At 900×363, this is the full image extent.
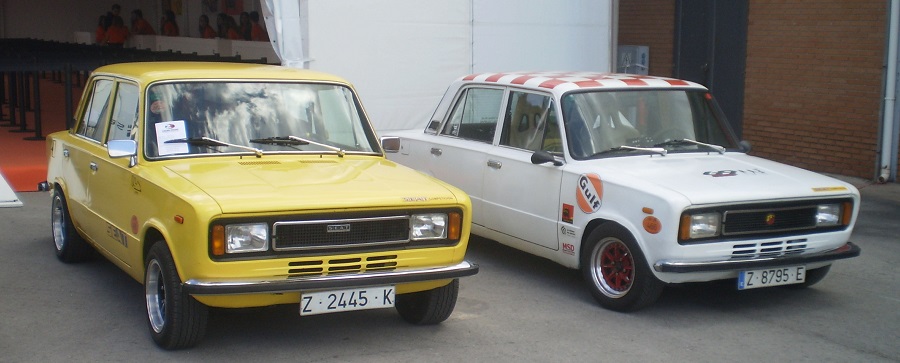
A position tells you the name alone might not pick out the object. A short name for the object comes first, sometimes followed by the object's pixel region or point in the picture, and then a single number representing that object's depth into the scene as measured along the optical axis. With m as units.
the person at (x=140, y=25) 27.78
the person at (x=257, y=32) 22.55
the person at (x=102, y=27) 27.36
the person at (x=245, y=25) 22.82
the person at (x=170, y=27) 27.62
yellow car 5.08
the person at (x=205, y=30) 25.73
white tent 11.03
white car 6.18
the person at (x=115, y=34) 26.81
